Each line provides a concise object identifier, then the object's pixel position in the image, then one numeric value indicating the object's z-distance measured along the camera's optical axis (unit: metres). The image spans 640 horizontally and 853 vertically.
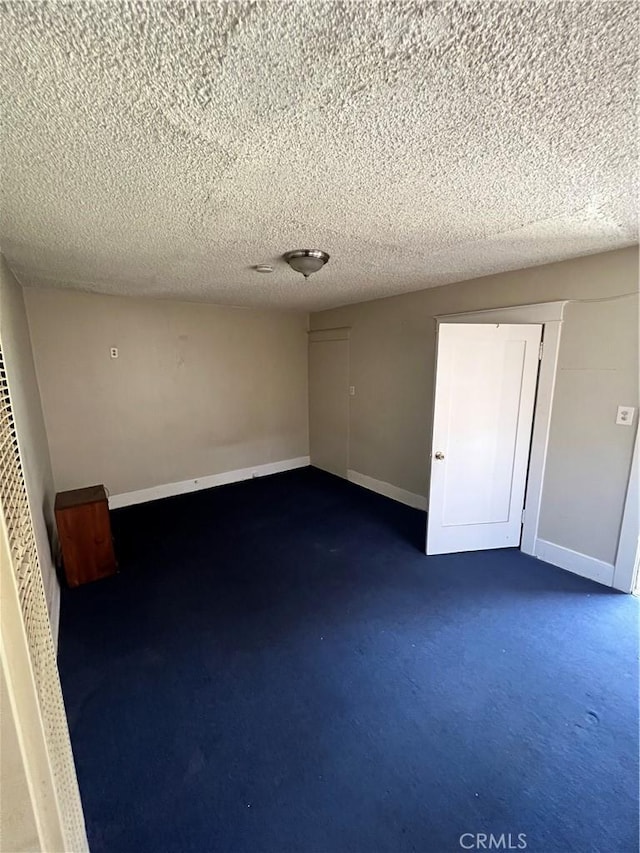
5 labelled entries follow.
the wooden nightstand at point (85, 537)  2.66
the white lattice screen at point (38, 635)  0.70
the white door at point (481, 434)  2.82
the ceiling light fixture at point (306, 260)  2.29
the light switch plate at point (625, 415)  2.41
